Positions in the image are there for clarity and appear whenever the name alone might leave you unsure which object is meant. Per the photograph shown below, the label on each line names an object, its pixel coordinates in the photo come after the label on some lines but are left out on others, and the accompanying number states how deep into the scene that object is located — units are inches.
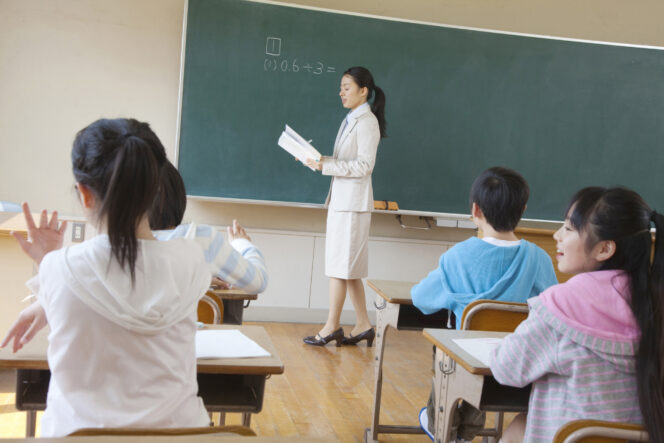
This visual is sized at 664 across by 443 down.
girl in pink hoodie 53.4
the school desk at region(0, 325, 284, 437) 53.7
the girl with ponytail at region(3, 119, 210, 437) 41.8
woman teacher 161.2
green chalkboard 175.8
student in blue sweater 86.4
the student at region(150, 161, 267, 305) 55.2
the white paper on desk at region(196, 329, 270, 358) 57.5
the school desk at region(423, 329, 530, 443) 65.3
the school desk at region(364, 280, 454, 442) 99.0
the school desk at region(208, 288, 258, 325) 94.5
